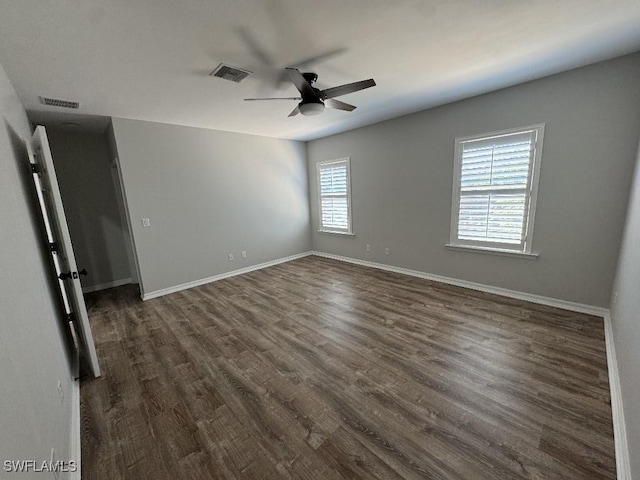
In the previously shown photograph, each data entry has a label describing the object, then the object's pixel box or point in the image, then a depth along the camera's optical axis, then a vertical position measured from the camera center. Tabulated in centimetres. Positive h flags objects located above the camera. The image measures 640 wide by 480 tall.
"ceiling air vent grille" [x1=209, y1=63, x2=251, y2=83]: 228 +117
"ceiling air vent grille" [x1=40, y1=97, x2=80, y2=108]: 272 +116
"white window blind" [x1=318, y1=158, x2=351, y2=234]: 524 +4
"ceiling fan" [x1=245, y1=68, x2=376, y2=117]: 229 +100
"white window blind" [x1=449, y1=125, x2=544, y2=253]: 307 +0
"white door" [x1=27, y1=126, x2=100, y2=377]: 192 -26
